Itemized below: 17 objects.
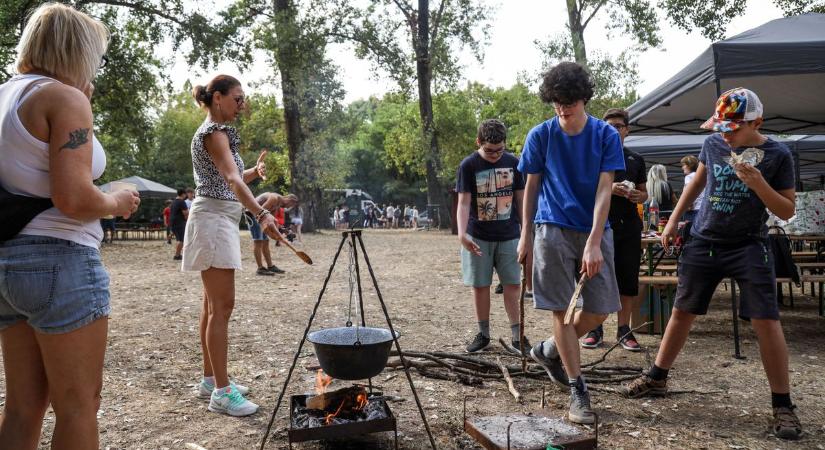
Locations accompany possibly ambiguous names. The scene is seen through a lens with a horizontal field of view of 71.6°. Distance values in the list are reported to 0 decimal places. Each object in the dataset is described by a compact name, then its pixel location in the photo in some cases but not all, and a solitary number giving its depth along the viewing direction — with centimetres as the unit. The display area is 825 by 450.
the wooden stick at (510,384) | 388
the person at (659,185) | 768
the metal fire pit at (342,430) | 288
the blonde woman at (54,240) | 184
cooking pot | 300
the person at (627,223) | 511
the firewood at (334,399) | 326
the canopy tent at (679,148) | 1246
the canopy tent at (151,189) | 2556
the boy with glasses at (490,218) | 515
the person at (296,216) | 2195
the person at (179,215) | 1530
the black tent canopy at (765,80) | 522
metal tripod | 291
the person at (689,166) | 811
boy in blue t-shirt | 344
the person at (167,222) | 2265
